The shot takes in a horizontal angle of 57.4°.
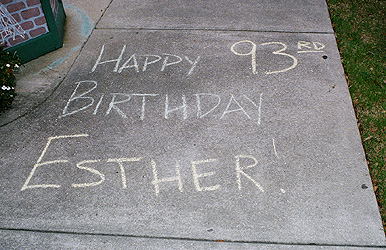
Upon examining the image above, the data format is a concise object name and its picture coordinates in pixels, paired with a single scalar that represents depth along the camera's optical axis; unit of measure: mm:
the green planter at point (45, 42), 4688
